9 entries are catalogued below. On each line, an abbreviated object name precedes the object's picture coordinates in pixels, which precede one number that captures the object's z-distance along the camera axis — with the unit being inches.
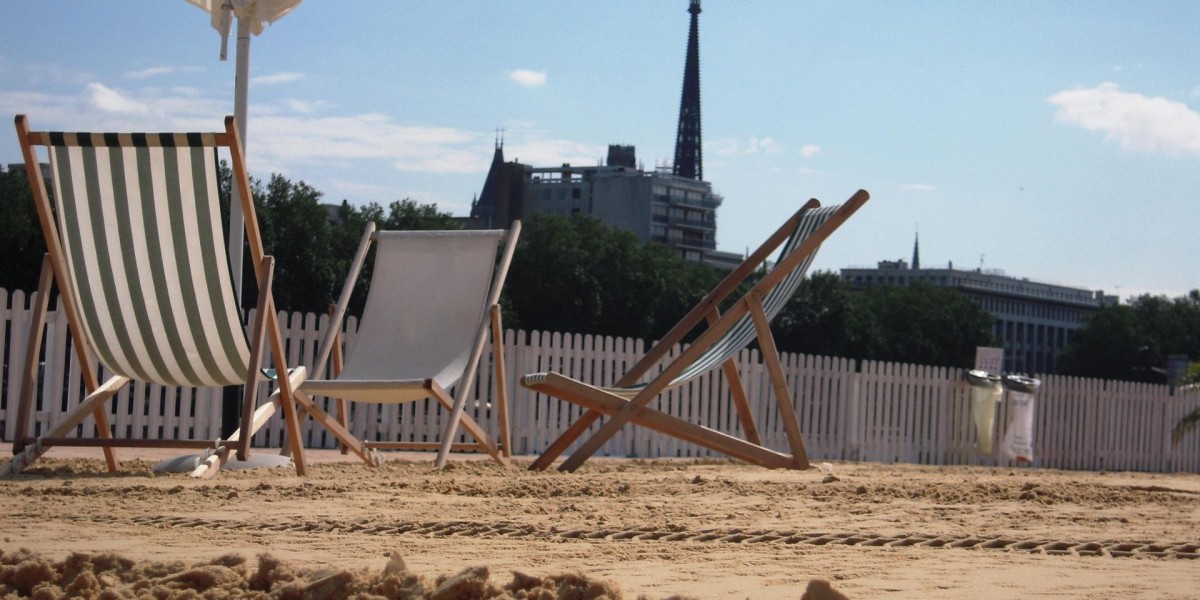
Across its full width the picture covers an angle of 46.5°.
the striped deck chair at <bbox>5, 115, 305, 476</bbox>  245.6
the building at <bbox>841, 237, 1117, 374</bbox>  4441.4
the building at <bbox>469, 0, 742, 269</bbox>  4259.4
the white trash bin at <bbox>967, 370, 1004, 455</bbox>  620.1
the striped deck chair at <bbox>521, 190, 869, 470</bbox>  320.5
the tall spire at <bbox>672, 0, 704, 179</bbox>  5452.8
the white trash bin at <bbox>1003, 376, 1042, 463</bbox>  623.8
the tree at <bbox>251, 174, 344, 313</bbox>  1578.5
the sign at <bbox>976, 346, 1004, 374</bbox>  660.7
